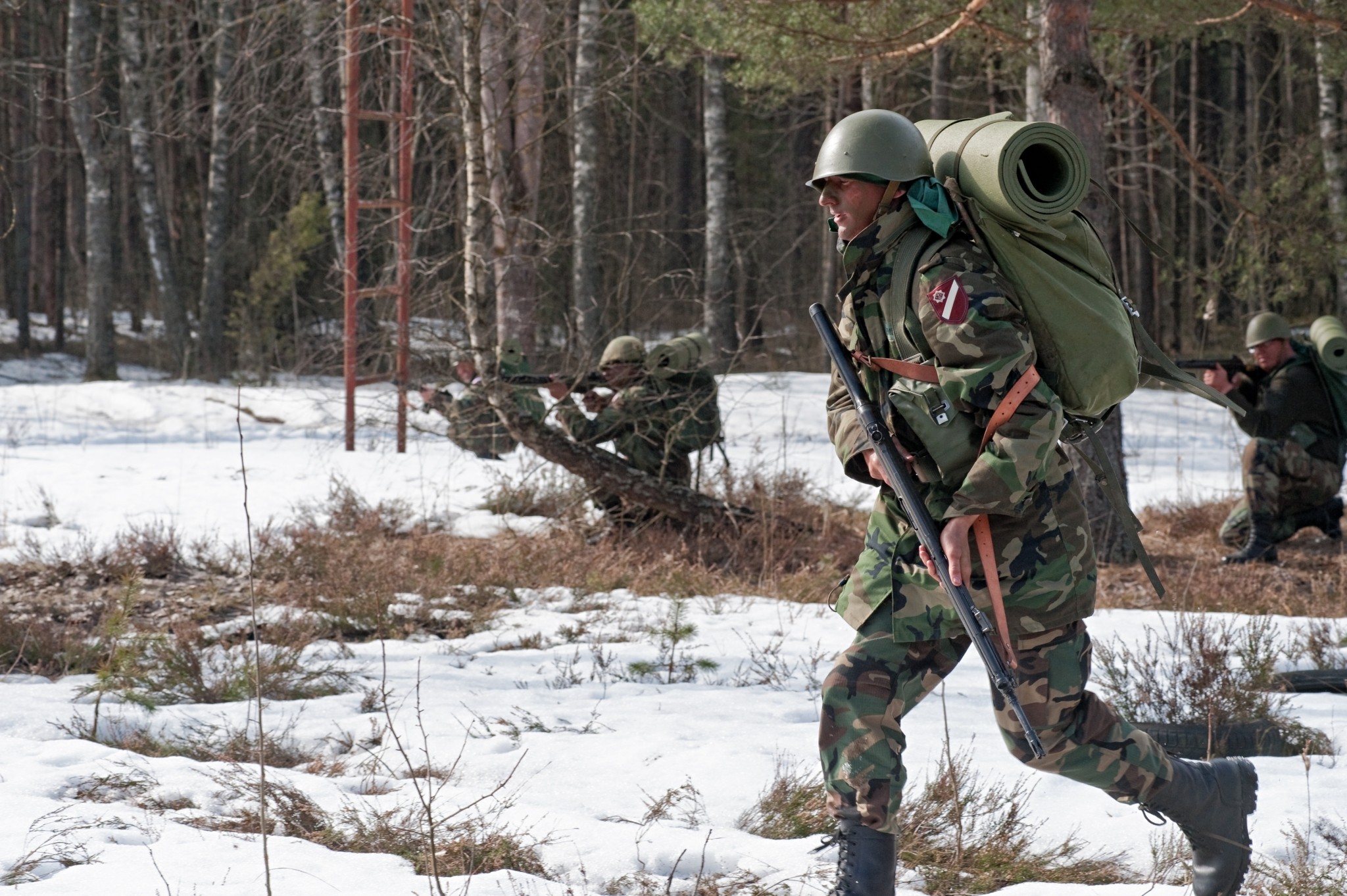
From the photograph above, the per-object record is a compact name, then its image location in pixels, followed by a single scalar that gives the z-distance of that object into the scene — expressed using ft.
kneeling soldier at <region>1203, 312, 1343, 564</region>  49.60
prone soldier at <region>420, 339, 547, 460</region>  44.37
